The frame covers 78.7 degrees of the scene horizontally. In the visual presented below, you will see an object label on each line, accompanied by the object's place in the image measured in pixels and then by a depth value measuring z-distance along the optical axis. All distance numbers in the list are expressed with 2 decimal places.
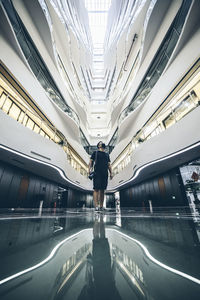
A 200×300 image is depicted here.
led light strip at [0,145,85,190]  5.00
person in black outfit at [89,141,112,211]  2.89
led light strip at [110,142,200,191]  4.90
